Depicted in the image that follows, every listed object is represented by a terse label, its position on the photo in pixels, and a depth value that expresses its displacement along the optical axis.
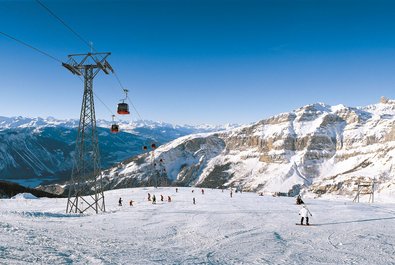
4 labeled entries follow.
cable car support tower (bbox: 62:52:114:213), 34.91
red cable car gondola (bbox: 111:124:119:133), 49.49
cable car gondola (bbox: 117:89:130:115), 39.91
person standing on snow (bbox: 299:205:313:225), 24.15
